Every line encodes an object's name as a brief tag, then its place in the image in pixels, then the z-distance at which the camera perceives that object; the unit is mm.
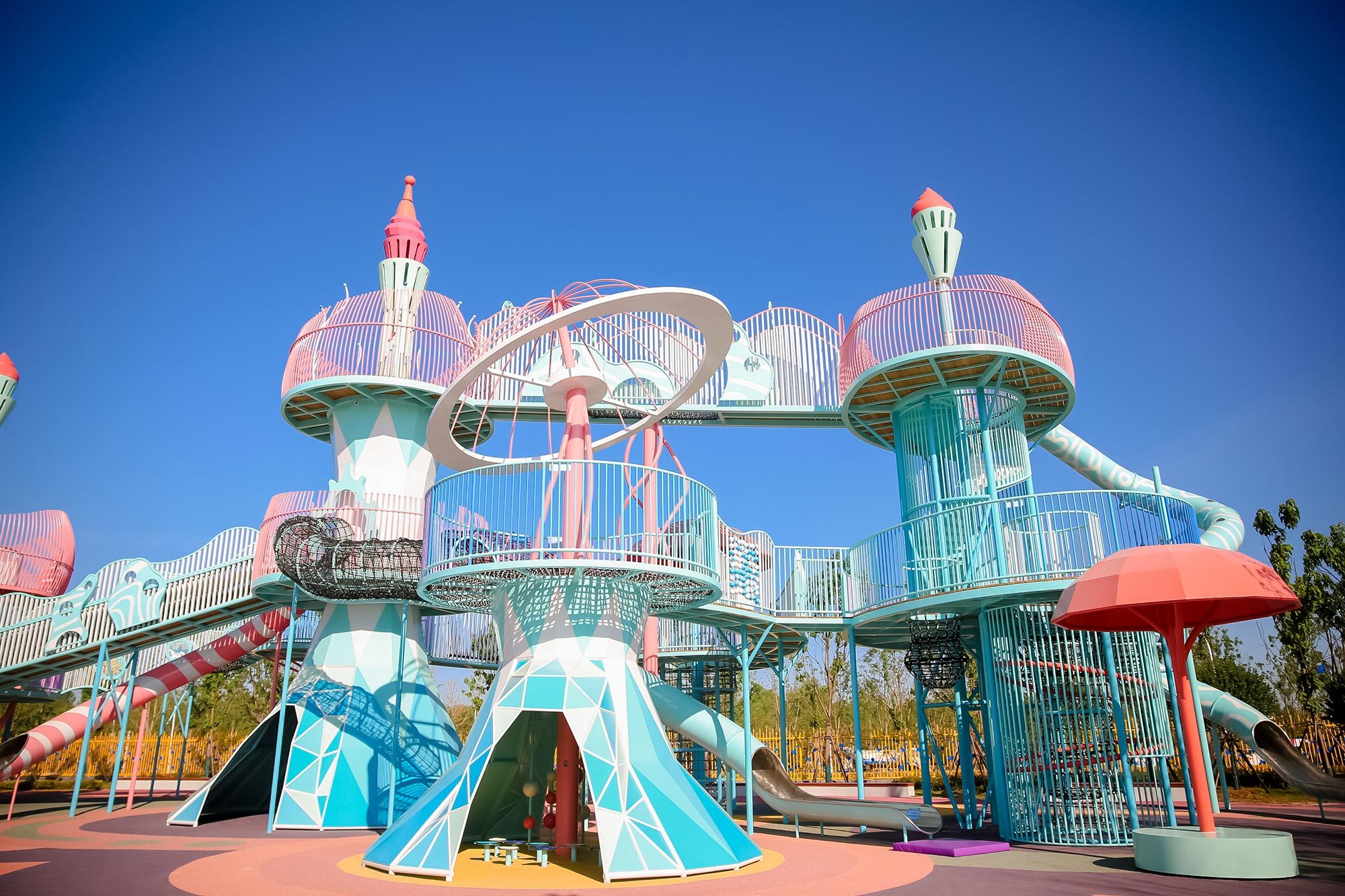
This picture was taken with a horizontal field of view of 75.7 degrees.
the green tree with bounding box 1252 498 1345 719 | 25047
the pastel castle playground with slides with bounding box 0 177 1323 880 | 12383
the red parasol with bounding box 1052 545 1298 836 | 10758
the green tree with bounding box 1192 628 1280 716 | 26531
